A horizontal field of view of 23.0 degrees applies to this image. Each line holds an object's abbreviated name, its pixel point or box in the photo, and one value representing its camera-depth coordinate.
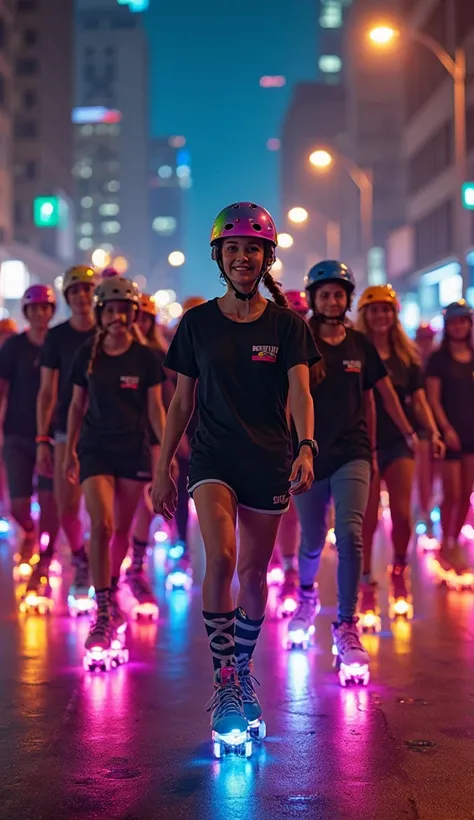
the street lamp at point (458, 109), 21.42
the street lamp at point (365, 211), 38.12
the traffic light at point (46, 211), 49.56
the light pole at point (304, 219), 39.53
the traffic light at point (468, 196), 23.69
